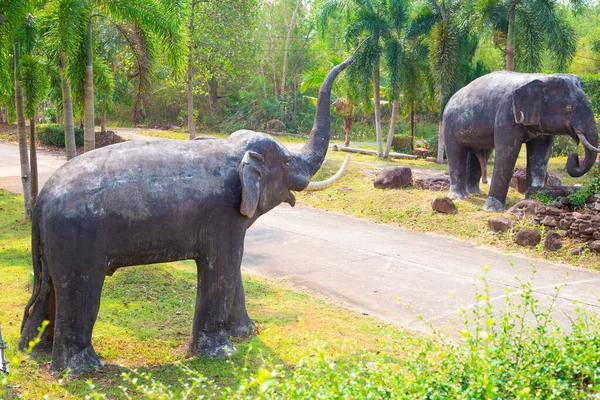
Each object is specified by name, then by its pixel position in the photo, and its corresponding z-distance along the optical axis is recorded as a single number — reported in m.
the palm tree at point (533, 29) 18.16
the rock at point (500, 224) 11.88
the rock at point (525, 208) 12.00
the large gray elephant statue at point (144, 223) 5.79
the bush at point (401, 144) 26.95
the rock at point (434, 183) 15.86
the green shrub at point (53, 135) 28.19
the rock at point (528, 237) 11.20
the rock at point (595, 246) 10.42
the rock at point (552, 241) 10.92
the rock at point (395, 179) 16.25
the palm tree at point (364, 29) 22.31
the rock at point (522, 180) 14.97
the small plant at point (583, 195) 11.62
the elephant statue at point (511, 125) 12.29
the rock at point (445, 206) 13.35
